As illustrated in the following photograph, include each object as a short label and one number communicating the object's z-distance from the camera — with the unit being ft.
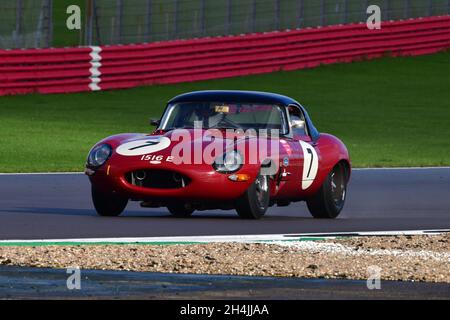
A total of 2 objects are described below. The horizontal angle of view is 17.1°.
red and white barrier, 102.73
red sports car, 45.68
